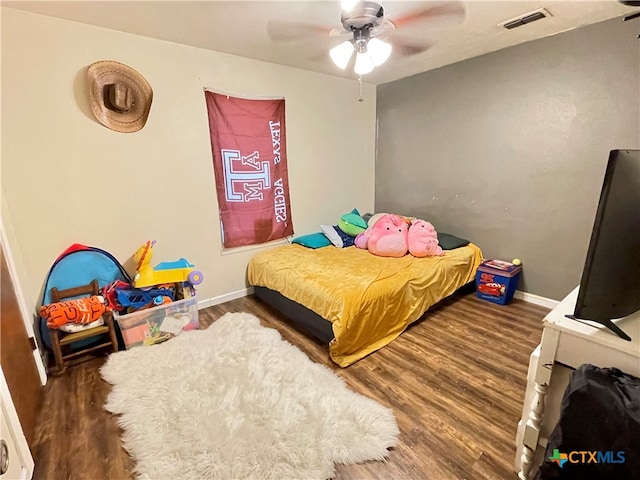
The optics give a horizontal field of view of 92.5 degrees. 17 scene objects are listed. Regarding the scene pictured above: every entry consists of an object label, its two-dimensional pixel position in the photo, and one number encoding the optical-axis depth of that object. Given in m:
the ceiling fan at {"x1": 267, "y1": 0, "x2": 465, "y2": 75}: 1.75
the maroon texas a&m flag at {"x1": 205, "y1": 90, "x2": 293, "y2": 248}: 2.86
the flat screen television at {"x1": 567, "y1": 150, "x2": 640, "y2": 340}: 0.94
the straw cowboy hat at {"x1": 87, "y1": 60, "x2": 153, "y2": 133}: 2.22
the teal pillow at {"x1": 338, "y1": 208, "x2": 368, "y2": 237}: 3.46
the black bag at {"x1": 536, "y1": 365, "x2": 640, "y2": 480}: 0.81
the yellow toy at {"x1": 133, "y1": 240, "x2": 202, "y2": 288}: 2.36
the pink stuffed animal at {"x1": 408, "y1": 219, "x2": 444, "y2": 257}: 2.94
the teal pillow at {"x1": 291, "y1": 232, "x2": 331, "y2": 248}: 3.28
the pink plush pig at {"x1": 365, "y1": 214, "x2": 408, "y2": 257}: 2.99
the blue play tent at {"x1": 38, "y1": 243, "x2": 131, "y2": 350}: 2.17
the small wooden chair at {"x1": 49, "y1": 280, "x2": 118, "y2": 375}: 2.03
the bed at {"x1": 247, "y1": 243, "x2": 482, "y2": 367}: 2.15
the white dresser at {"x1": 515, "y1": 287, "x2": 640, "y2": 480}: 1.01
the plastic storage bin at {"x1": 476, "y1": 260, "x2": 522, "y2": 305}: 2.89
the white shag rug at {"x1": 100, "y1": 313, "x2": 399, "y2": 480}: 1.40
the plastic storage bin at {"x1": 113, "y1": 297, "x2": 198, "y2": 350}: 2.24
